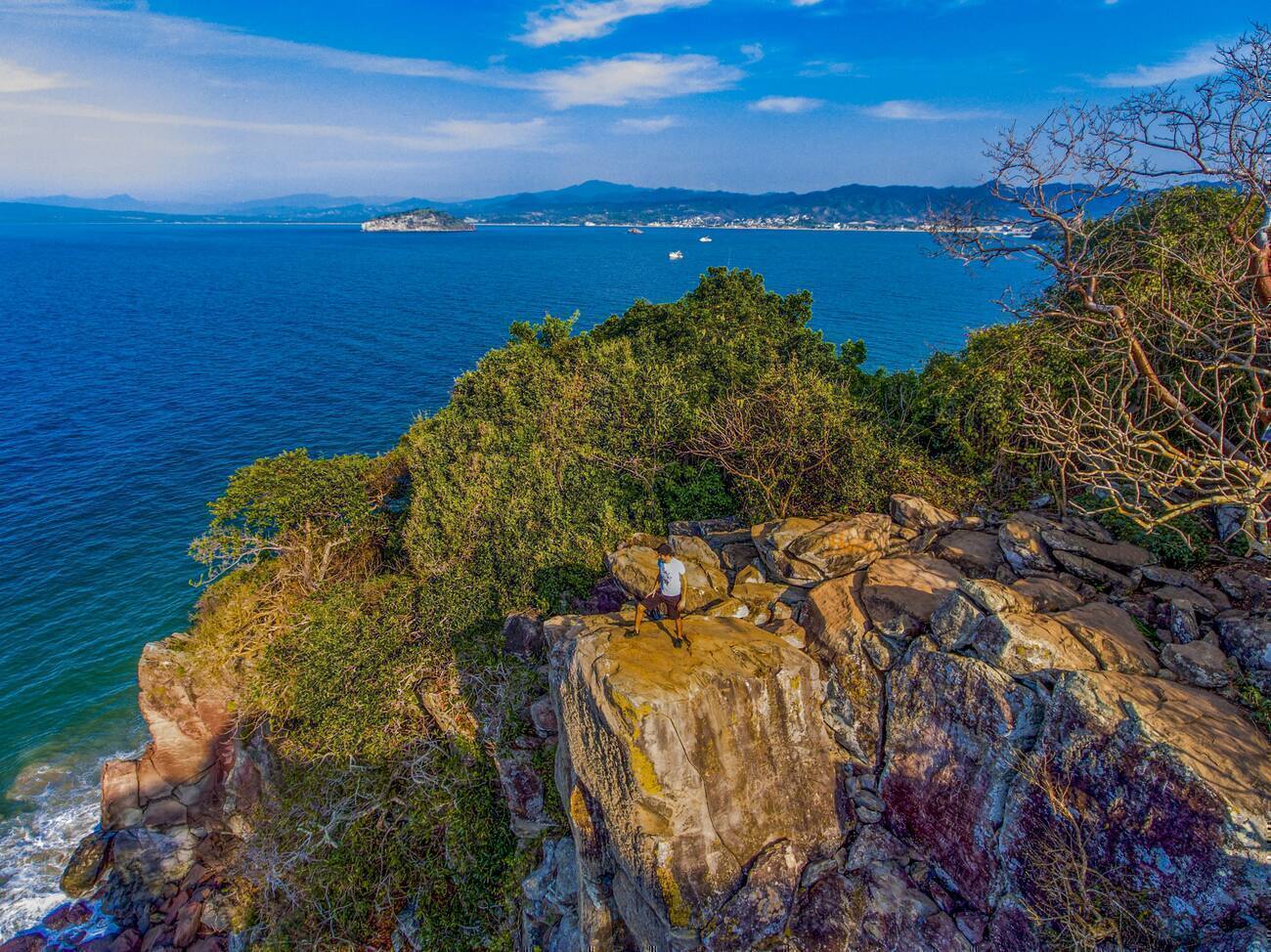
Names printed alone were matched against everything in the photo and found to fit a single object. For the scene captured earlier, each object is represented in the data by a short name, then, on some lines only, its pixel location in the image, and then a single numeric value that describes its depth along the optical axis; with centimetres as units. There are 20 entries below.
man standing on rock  1362
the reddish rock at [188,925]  2053
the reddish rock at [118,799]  2384
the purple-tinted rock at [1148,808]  920
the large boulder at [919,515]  1738
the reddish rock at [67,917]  2170
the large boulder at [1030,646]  1175
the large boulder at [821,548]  1619
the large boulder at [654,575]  1661
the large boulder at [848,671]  1370
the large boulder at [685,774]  1191
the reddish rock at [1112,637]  1170
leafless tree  1243
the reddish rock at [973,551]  1529
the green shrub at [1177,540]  1391
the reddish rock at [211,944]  2017
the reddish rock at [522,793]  1653
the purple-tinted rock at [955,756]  1167
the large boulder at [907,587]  1410
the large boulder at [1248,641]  1106
